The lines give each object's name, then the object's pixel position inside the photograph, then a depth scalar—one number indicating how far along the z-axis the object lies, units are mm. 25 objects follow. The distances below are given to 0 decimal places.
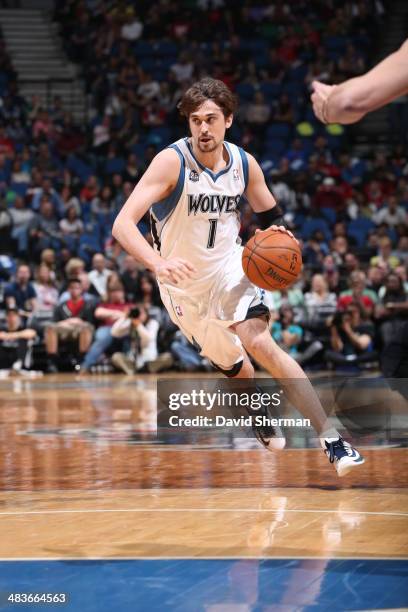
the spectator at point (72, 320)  15906
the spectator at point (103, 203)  19000
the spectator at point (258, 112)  21219
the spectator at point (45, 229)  18078
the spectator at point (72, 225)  18500
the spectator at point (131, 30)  23109
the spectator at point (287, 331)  15586
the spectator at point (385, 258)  16891
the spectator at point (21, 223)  18438
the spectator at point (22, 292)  16219
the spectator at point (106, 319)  15734
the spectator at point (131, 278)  16406
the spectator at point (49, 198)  18844
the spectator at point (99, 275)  16609
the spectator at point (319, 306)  15898
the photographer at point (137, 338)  15453
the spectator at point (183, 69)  21875
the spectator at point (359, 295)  15367
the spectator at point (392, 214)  18594
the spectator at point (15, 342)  15758
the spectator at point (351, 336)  15203
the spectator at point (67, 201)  18953
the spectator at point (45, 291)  16391
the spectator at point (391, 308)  14433
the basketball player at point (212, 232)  6020
